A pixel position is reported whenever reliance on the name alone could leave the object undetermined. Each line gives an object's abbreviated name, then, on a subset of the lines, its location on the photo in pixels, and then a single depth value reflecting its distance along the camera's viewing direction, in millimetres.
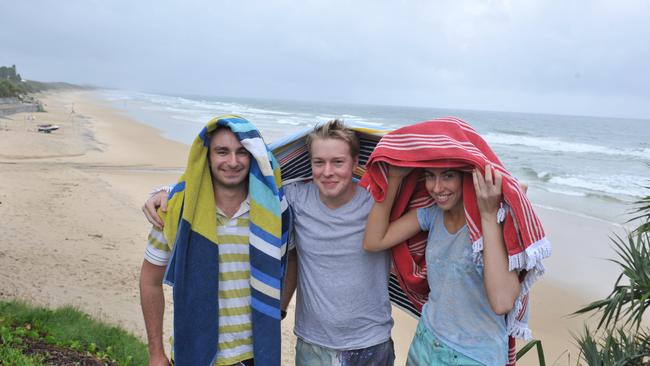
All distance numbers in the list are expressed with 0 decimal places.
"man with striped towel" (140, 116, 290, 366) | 2297
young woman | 2078
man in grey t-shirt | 2443
